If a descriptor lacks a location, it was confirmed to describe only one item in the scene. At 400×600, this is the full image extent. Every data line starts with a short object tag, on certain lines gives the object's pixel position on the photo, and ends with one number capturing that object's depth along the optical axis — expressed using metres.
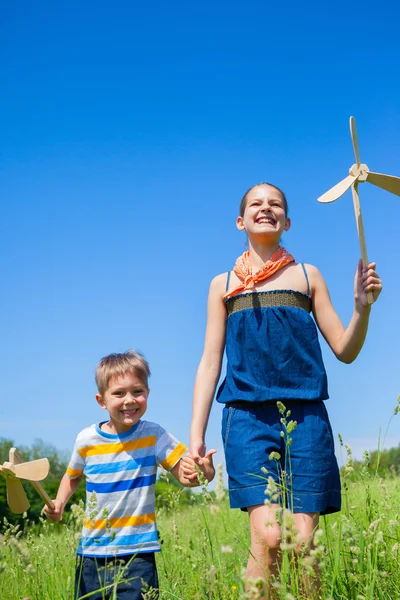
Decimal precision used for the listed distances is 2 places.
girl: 3.14
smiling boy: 3.41
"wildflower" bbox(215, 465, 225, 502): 1.88
